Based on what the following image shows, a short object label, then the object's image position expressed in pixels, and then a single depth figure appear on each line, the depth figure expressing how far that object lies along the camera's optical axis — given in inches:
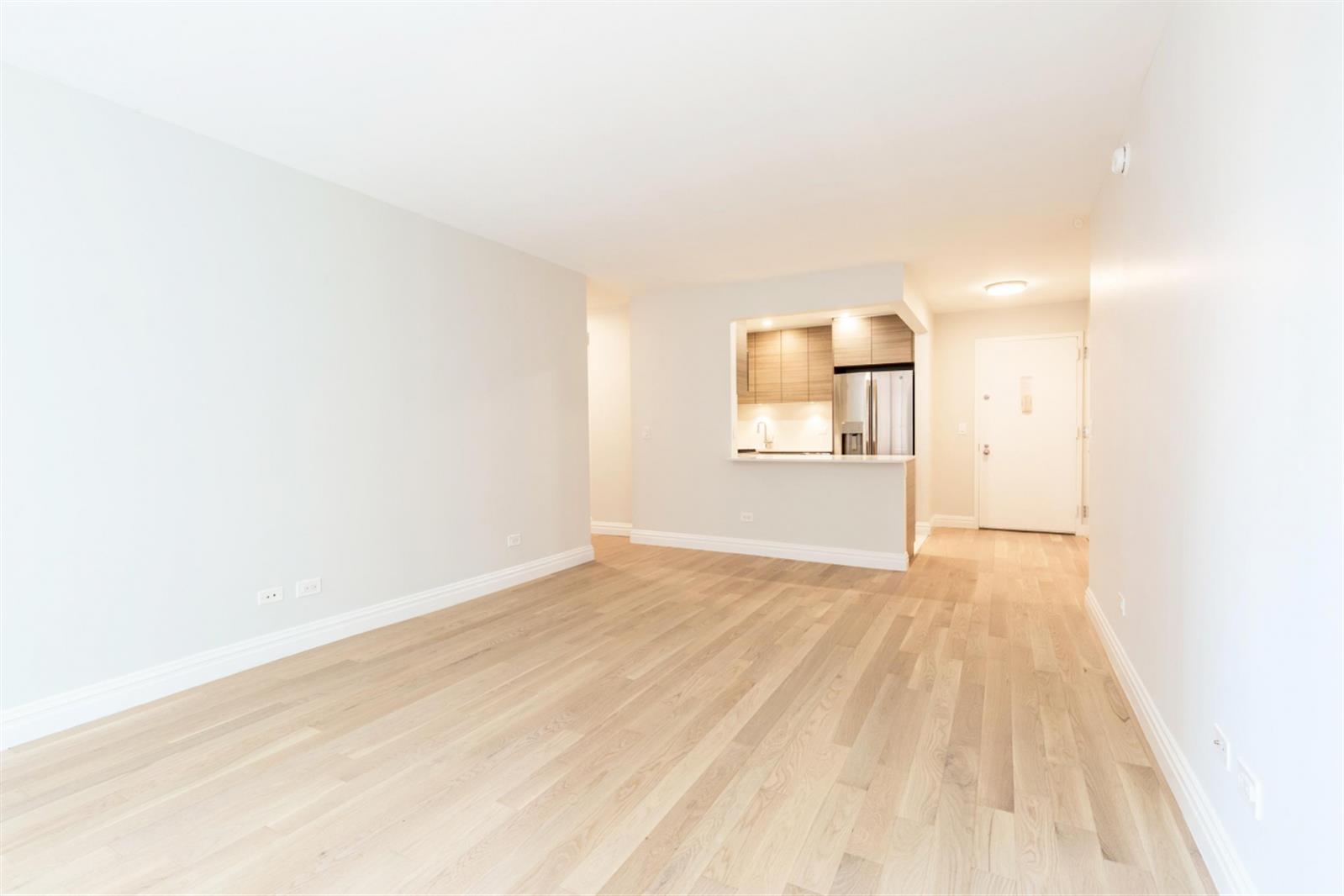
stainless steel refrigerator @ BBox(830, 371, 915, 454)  269.1
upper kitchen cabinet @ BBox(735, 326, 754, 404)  251.5
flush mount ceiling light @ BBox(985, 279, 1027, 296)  228.1
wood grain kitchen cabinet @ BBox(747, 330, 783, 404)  308.3
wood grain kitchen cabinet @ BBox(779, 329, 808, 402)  300.2
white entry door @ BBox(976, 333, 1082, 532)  268.2
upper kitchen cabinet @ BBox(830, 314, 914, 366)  267.7
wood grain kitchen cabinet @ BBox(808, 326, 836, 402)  292.8
